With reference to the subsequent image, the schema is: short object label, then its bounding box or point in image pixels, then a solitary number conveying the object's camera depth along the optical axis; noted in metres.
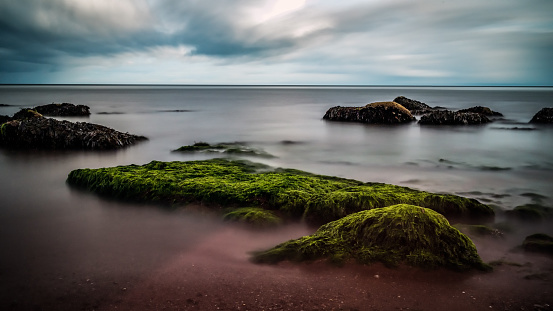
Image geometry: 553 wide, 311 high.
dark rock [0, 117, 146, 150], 11.21
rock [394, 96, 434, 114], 29.70
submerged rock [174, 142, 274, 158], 11.52
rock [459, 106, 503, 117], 25.62
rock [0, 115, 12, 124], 17.14
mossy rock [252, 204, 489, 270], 3.99
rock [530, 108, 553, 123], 20.28
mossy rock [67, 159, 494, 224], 5.62
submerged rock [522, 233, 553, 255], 4.36
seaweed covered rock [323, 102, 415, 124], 20.97
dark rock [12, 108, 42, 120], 19.05
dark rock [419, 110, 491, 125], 20.28
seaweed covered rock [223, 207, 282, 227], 5.18
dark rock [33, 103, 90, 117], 26.45
